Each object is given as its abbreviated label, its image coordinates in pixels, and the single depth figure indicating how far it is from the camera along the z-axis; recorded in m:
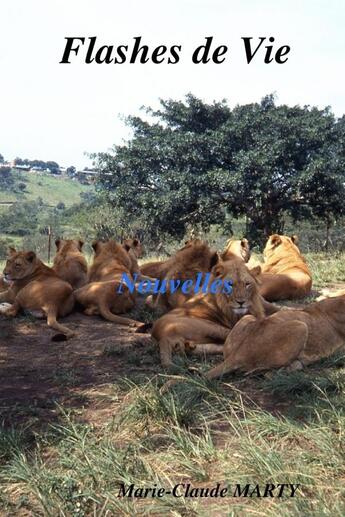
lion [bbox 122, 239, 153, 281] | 9.32
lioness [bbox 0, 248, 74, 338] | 7.52
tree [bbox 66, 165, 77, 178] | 105.36
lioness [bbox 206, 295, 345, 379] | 4.87
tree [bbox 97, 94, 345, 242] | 19.16
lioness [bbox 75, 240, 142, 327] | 7.63
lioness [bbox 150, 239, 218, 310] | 7.38
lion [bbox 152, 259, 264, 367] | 5.72
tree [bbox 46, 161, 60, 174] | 110.83
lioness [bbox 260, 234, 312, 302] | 8.52
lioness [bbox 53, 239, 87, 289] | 9.02
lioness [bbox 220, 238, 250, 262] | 8.97
